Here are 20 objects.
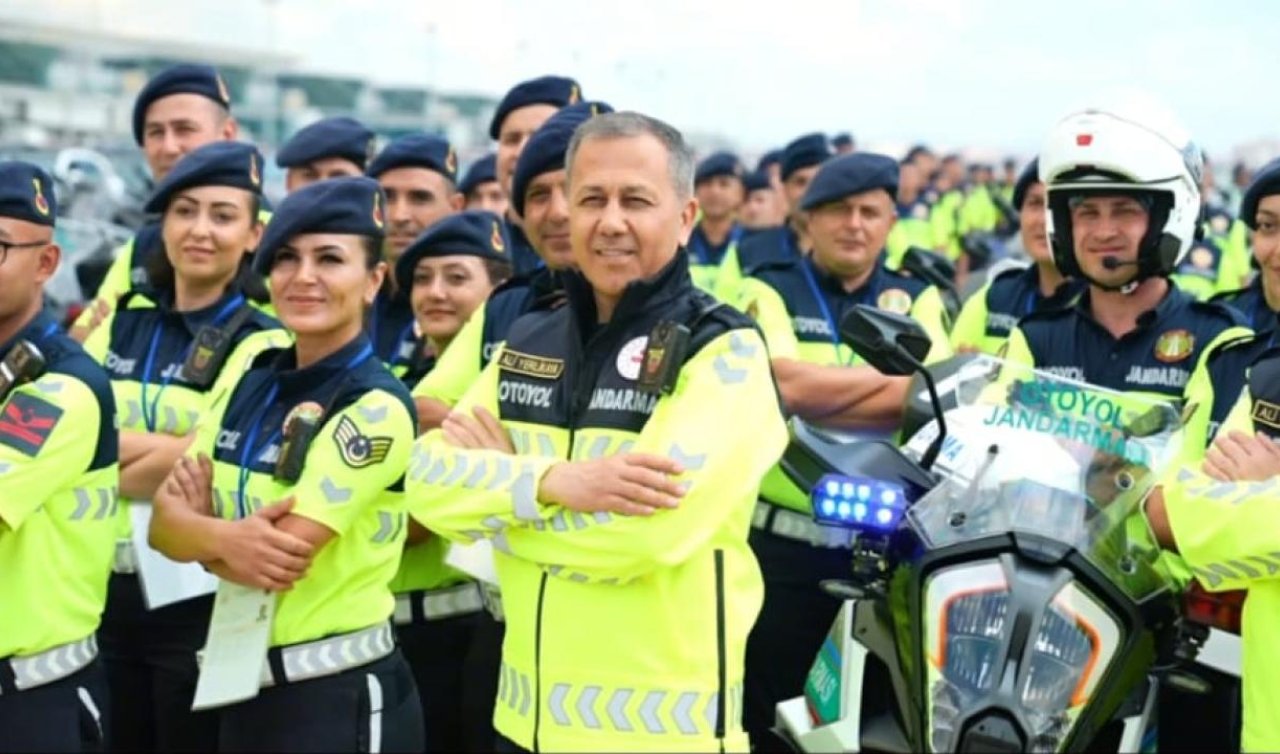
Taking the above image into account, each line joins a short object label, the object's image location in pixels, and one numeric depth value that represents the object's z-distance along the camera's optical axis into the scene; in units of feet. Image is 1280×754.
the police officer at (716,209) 38.63
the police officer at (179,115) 19.07
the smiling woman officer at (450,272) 15.24
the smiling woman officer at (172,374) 13.38
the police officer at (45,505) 11.24
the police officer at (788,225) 32.22
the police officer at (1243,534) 8.75
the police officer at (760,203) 44.50
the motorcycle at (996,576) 7.80
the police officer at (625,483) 9.11
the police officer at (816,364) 14.57
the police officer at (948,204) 55.72
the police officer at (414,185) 17.52
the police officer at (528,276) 13.58
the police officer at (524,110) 17.47
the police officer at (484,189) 19.35
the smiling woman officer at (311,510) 11.26
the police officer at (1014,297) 17.66
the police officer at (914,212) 50.15
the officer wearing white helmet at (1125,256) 12.23
